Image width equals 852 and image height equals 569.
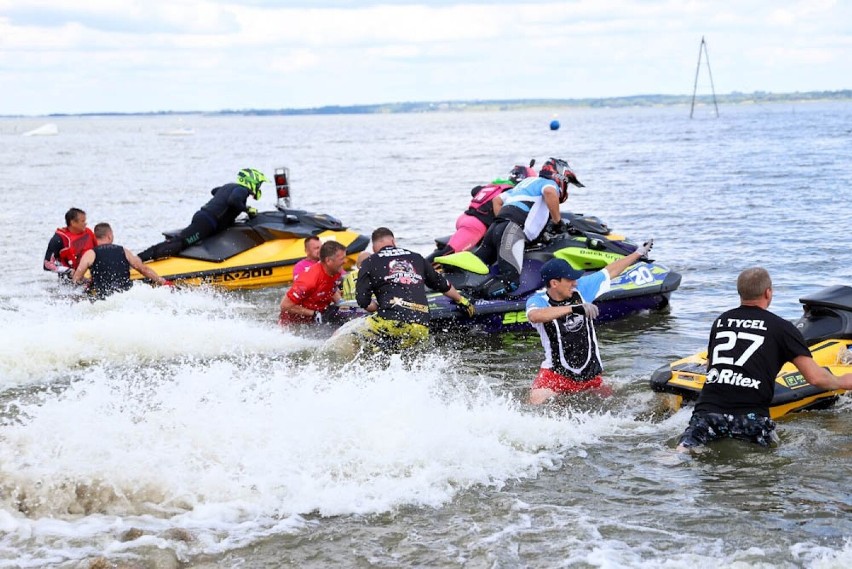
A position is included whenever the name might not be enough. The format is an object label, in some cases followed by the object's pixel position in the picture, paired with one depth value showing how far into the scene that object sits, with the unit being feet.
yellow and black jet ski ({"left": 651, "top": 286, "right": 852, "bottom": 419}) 25.49
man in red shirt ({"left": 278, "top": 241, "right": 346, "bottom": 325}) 37.68
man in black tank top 41.68
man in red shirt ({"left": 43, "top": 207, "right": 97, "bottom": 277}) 47.73
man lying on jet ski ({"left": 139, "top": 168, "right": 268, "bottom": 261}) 50.14
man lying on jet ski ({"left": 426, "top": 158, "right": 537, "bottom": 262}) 42.29
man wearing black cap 26.37
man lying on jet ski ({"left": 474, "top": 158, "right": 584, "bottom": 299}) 38.50
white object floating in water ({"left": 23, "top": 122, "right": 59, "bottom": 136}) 469.16
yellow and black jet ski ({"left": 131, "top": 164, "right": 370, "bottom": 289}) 49.80
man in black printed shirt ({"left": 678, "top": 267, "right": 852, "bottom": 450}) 21.24
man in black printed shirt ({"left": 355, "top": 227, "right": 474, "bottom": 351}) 31.78
